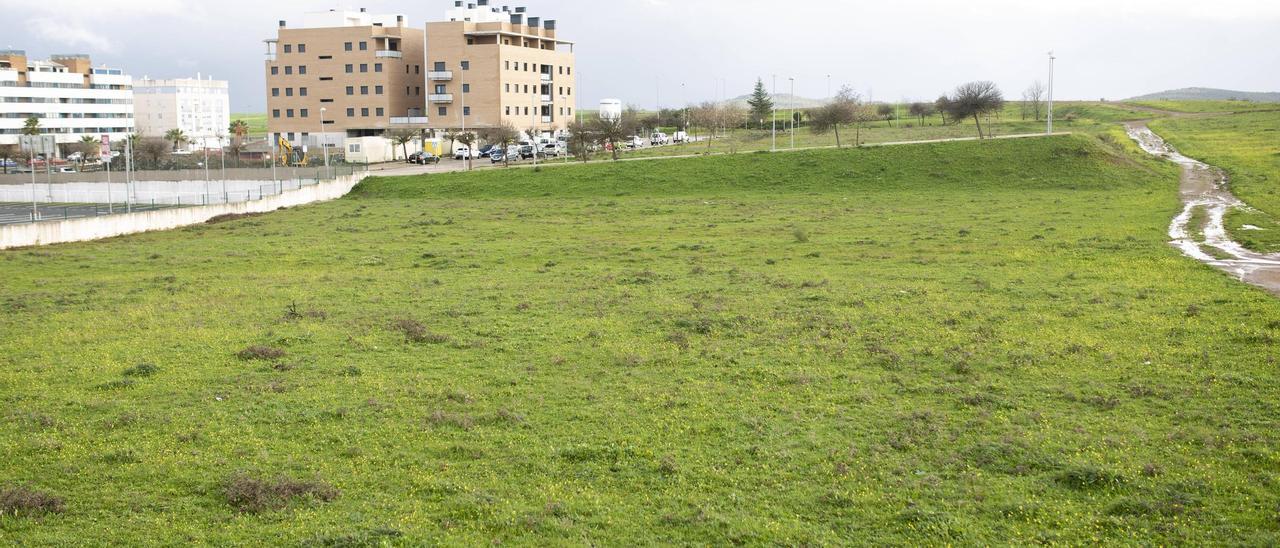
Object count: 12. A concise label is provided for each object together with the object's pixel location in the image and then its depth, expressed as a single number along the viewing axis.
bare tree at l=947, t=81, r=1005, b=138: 81.62
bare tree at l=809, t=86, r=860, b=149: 81.19
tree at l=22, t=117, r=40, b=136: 127.12
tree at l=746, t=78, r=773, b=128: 133.88
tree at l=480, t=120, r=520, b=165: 75.06
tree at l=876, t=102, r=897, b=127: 137.60
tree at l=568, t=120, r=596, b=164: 75.62
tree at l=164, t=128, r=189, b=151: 130.62
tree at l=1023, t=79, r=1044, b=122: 128.09
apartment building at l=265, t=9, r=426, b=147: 111.69
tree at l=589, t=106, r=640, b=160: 77.62
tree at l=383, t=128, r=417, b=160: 94.62
